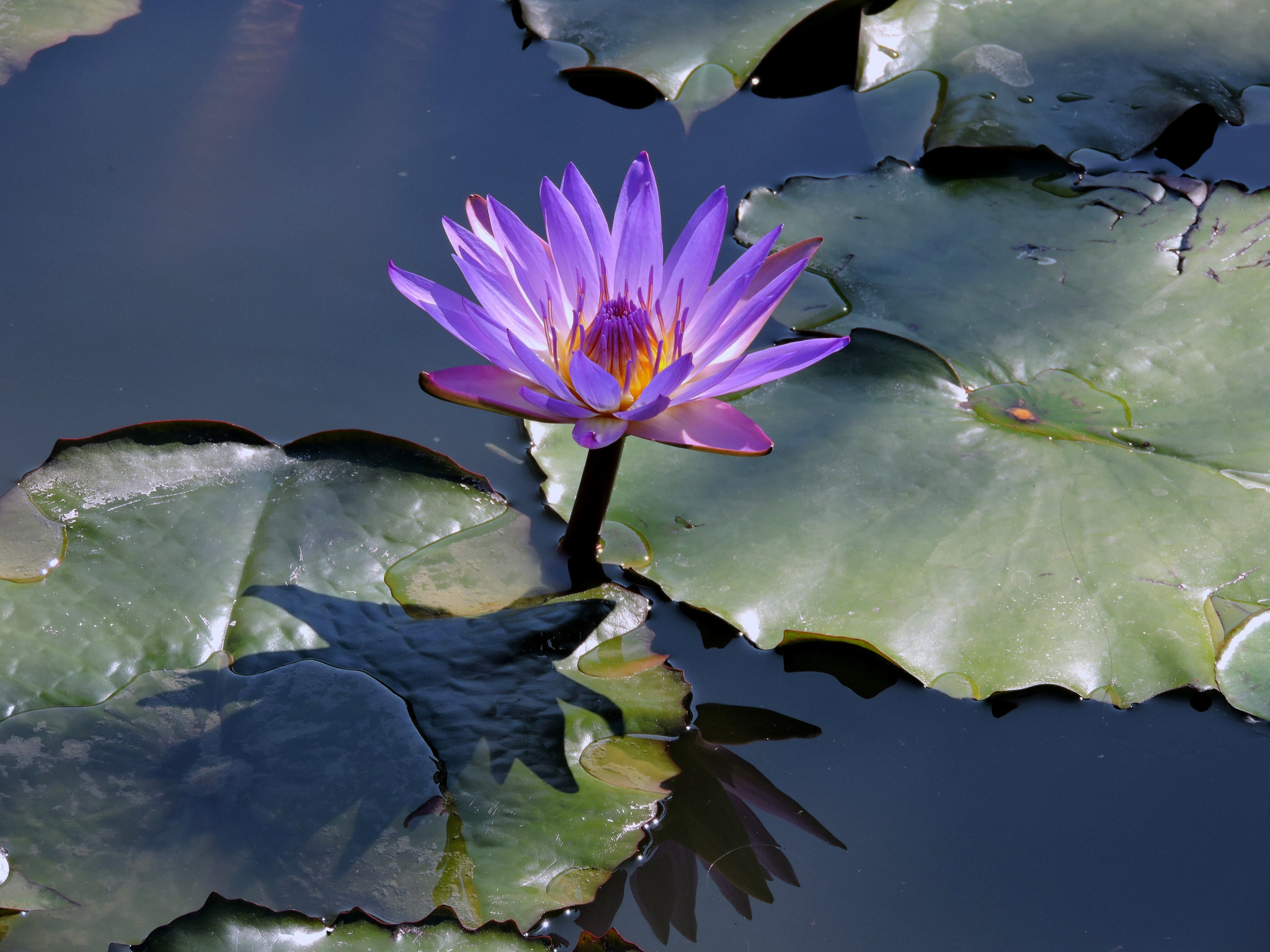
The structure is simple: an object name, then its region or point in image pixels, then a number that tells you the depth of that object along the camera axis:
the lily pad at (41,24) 2.01
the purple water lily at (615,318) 1.78
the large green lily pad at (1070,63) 1.98
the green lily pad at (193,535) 1.80
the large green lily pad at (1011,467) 1.83
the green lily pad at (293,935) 1.74
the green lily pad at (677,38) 2.02
